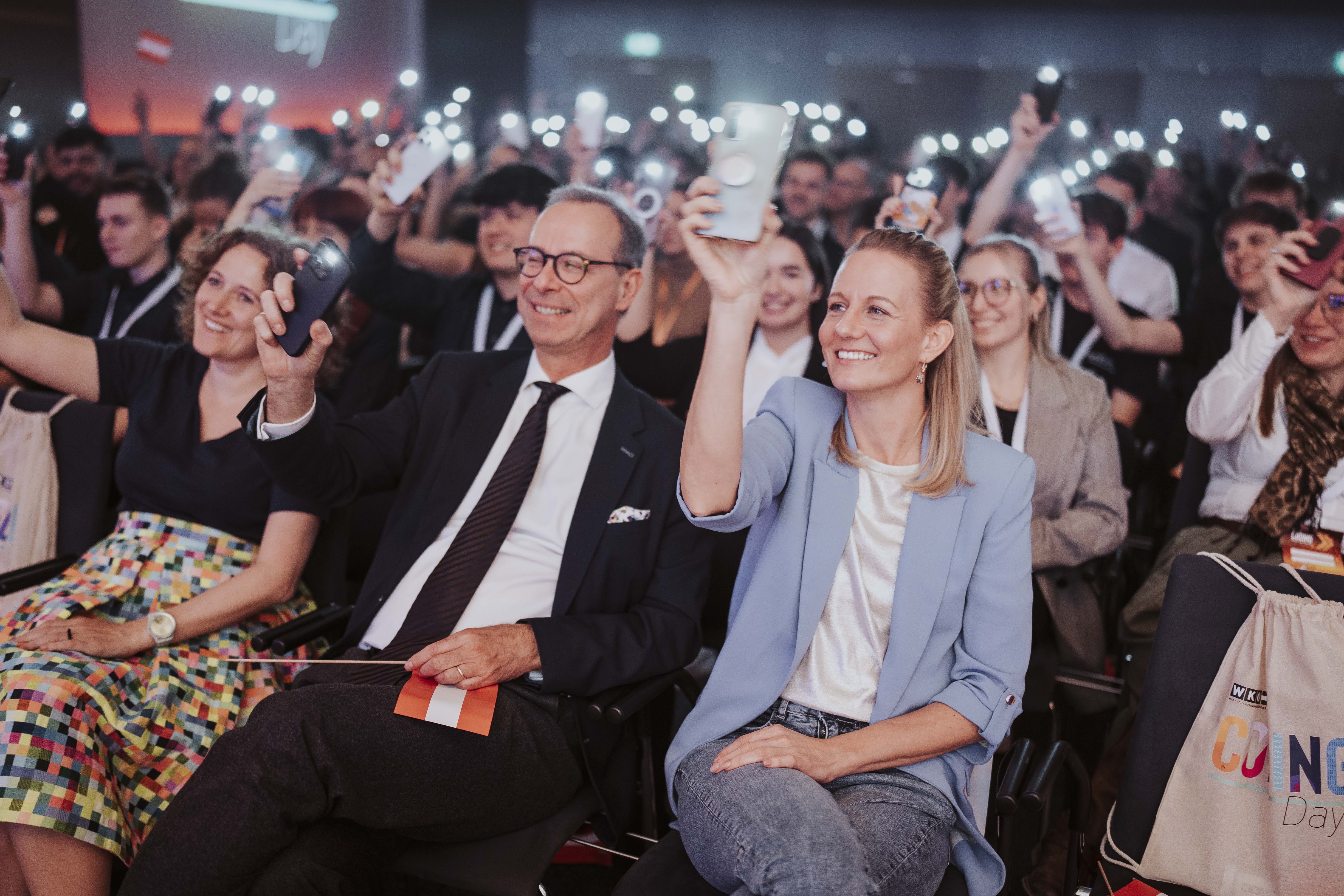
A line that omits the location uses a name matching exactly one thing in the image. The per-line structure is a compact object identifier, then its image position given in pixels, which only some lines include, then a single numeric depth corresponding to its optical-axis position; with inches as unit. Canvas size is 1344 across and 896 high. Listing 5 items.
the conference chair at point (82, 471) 96.1
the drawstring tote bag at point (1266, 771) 63.8
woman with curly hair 70.0
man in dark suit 63.9
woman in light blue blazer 64.0
